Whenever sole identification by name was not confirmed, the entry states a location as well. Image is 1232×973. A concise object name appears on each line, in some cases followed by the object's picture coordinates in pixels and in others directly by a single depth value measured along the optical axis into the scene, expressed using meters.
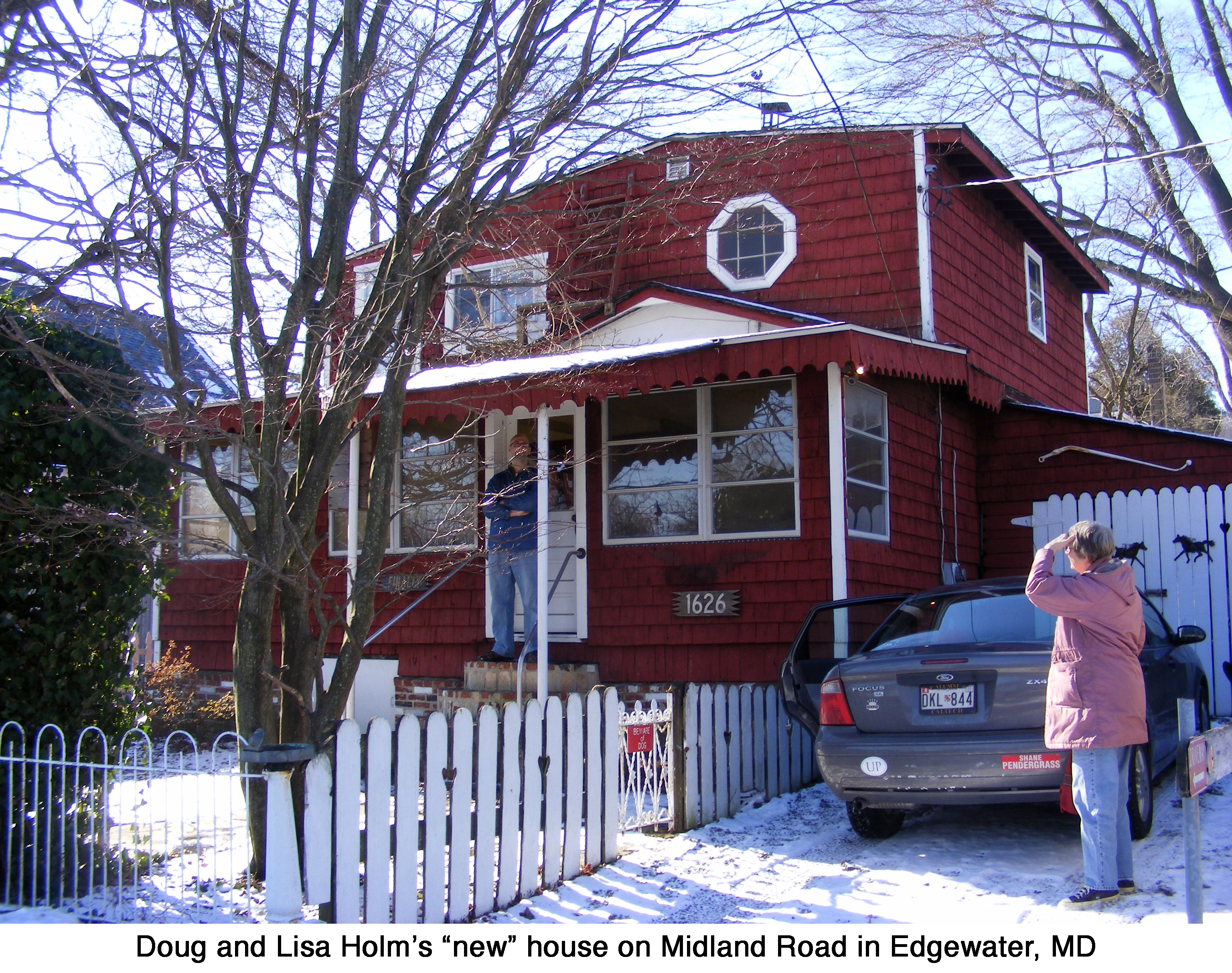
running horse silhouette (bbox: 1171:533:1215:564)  10.96
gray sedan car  5.55
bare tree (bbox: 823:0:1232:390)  17.47
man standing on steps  9.84
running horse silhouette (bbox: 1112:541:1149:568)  11.09
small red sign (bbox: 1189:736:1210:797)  4.04
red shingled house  9.36
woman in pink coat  4.81
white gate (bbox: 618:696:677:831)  6.91
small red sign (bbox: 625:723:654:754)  6.86
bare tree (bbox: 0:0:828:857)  6.02
